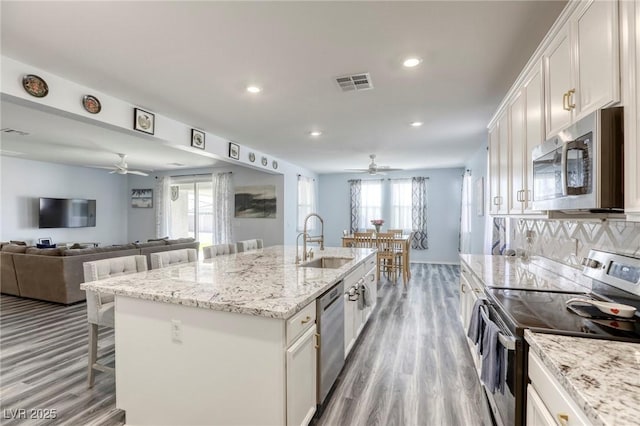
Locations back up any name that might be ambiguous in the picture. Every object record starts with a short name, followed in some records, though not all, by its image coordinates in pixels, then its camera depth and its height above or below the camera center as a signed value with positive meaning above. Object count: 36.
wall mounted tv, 6.59 +0.05
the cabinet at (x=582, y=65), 1.20 +0.73
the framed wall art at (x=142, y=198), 8.35 +0.49
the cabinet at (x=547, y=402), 0.85 -0.61
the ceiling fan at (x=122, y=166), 5.64 +0.96
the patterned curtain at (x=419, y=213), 7.89 +0.08
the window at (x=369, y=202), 8.39 +0.40
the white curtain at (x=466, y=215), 6.49 +0.03
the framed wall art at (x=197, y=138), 4.12 +1.10
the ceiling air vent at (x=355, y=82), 2.58 +1.23
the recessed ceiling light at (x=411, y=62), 2.30 +1.23
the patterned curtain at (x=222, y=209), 7.16 +0.16
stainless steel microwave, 1.18 +0.23
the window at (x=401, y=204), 8.11 +0.33
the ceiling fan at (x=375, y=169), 5.49 +0.88
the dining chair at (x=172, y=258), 2.75 -0.43
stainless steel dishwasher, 1.87 -0.85
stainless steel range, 1.22 -0.46
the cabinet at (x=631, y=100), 1.07 +0.44
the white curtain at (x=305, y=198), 7.62 +0.49
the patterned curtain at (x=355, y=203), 8.53 +0.37
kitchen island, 1.47 -0.73
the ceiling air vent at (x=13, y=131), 4.23 +1.24
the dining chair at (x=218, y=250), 3.44 -0.44
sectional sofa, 4.22 -0.82
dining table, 5.53 -0.57
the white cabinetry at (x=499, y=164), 2.63 +0.51
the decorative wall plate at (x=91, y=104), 2.79 +1.08
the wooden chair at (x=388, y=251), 5.81 -0.71
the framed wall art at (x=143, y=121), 3.28 +1.09
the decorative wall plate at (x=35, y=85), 2.38 +1.07
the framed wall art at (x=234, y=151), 4.93 +1.11
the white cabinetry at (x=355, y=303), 2.52 -0.82
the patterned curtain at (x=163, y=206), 8.02 +0.26
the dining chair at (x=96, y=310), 2.22 -0.72
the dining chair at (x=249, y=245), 4.21 -0.44
